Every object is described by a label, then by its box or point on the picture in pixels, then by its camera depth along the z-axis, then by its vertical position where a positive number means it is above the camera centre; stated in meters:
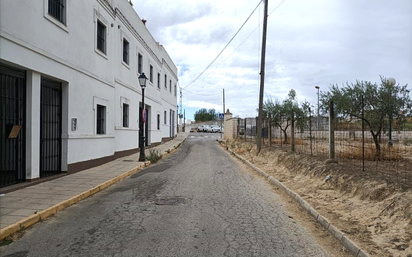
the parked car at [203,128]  60.69 +0.57
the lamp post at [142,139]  13.62 -0.37
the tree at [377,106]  10.27 +0.89
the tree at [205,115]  107.80 +5.82
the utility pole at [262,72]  15.41 +3.04
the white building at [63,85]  7.25 +1.45
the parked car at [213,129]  58.10 +0.36
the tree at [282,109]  20.22 +1.60
